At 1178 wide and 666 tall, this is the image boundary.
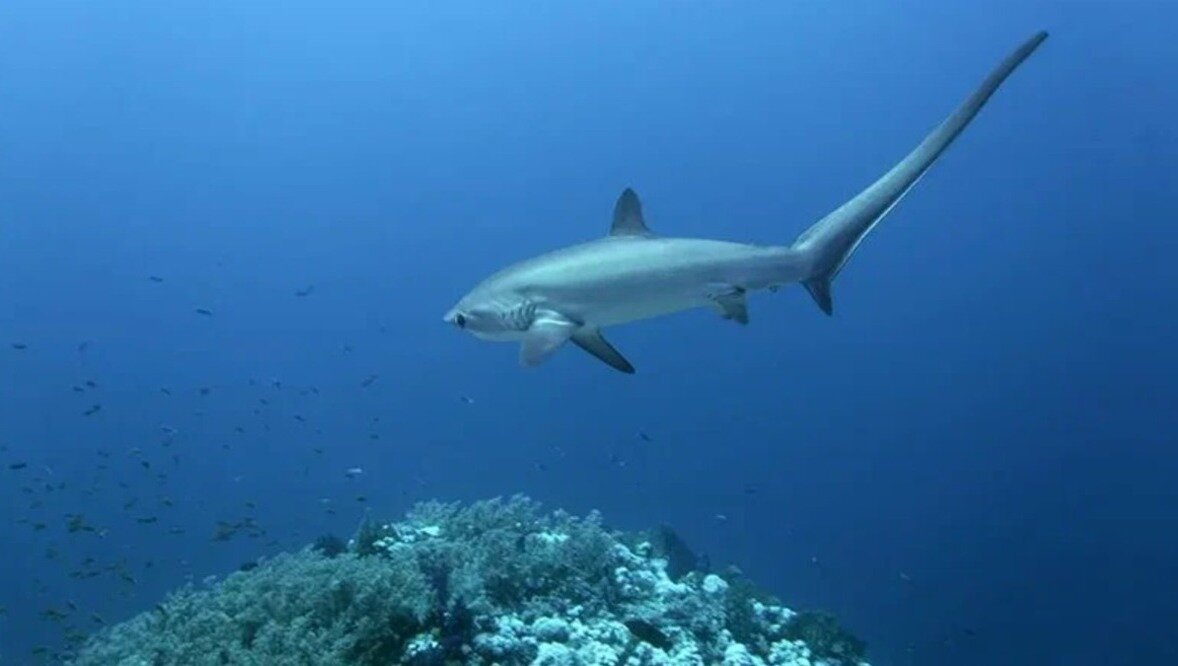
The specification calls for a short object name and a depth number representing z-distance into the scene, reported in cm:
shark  649
